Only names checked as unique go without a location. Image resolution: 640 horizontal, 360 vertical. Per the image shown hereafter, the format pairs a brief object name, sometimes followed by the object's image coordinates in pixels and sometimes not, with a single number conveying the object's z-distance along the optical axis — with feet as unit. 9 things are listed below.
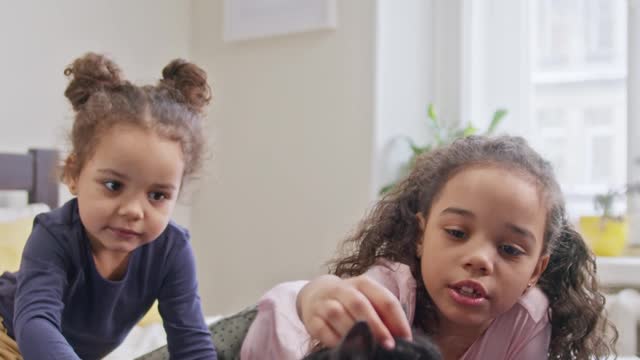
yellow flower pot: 7.34
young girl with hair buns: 3.43
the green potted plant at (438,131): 7.67
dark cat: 1.74
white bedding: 4.74
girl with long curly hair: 3.14
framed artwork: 8.20
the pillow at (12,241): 4.80
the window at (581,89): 8.35
